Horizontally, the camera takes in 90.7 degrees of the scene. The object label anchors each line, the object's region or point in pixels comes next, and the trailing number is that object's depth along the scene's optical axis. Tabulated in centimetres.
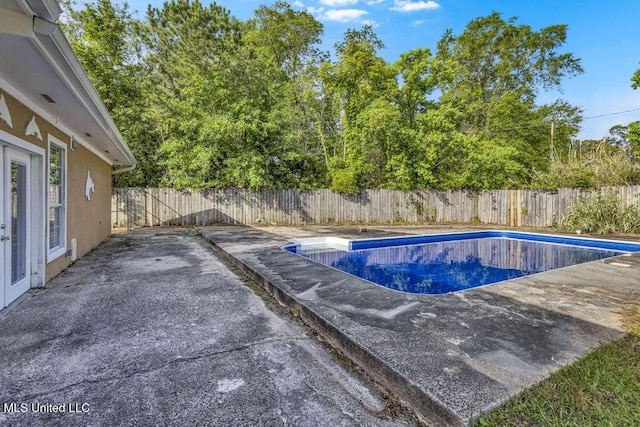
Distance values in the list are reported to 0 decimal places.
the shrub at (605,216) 982
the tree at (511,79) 1902
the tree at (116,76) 1338
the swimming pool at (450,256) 545
